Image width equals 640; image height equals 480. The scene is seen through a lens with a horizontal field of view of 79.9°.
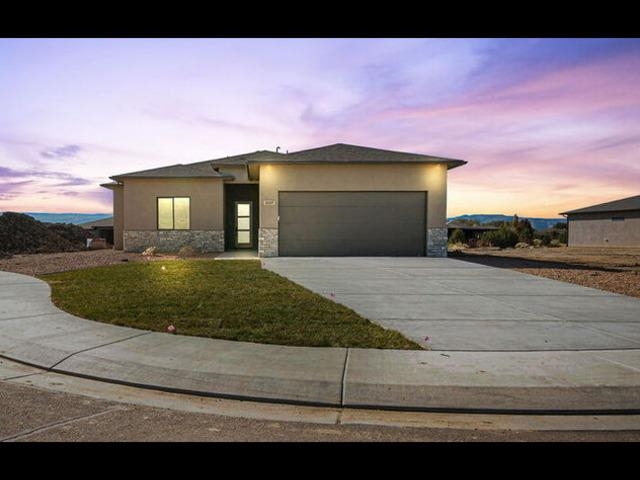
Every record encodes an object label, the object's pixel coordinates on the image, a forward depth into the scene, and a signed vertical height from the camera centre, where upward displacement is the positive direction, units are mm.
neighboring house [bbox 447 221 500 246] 40269 +448
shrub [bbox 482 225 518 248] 30172 -322
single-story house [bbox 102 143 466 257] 19188 +1454
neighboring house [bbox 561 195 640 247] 34550 +1071
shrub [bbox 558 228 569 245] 42559 -182
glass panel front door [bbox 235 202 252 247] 23719 +526
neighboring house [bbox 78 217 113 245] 29109 +379
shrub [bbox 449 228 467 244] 33306 -284
